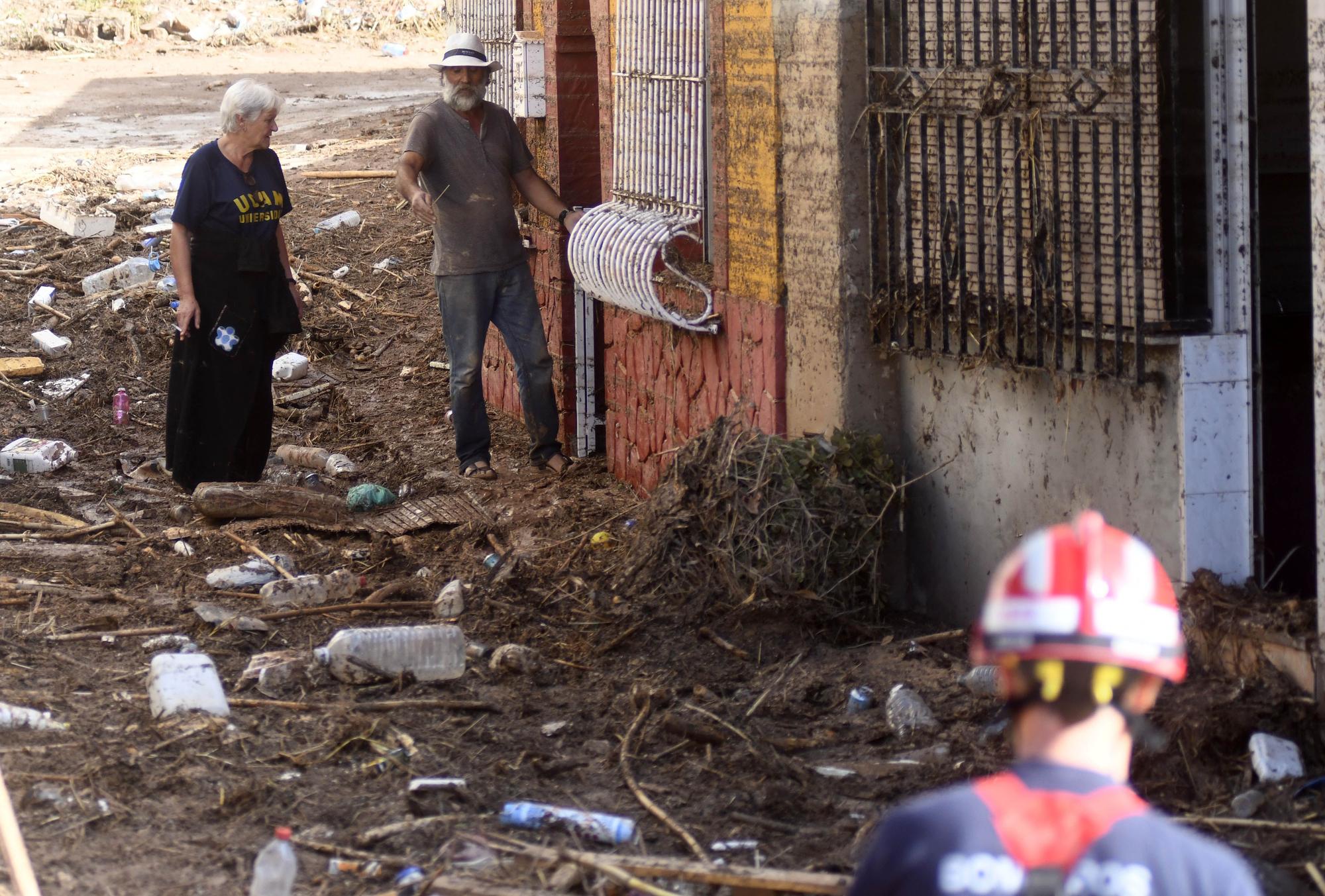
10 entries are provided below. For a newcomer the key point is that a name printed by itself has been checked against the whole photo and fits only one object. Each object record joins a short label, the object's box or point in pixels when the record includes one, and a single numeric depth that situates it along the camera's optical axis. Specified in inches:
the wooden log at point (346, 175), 1190.3
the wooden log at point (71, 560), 565.6
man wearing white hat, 673.6
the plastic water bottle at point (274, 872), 307.1
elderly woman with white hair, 630.5
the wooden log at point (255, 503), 631.2
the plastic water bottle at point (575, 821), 339.0
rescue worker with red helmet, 140.2
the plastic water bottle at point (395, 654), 446.0
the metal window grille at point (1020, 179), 382.9
